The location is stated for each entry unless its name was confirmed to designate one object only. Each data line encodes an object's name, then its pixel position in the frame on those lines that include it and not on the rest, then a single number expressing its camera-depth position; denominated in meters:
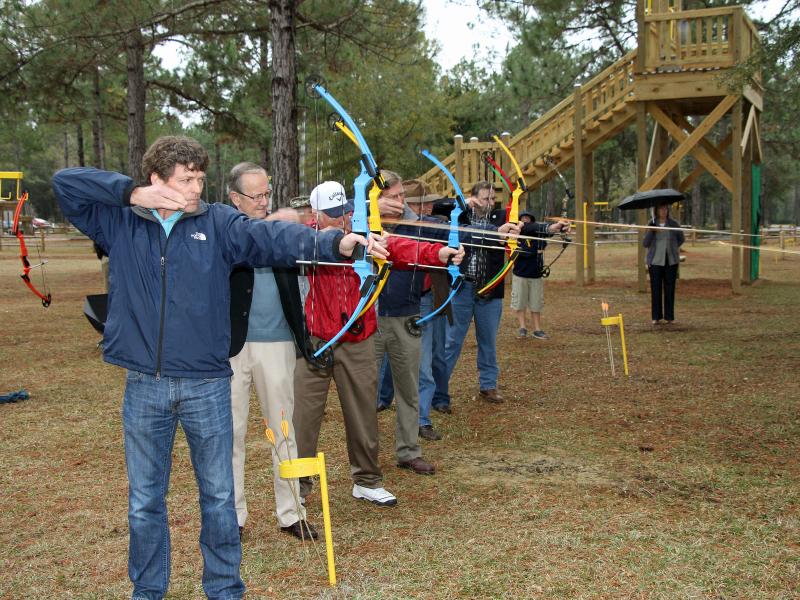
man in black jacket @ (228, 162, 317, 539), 3.97
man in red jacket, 4.28
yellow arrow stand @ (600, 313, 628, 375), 7.81
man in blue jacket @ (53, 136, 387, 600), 2.95
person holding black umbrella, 11.06
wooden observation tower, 14.61
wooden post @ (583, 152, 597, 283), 18.20
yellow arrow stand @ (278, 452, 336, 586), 3.37
